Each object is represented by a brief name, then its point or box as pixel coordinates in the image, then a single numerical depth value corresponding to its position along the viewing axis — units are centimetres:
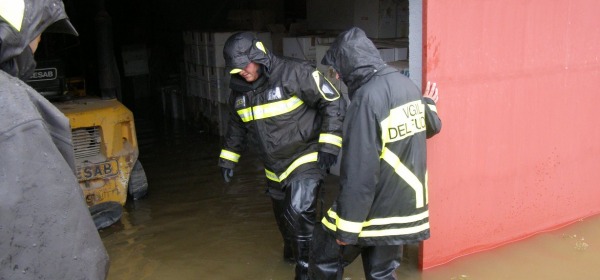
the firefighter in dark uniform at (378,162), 299
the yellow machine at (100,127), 558
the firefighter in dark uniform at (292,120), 400
